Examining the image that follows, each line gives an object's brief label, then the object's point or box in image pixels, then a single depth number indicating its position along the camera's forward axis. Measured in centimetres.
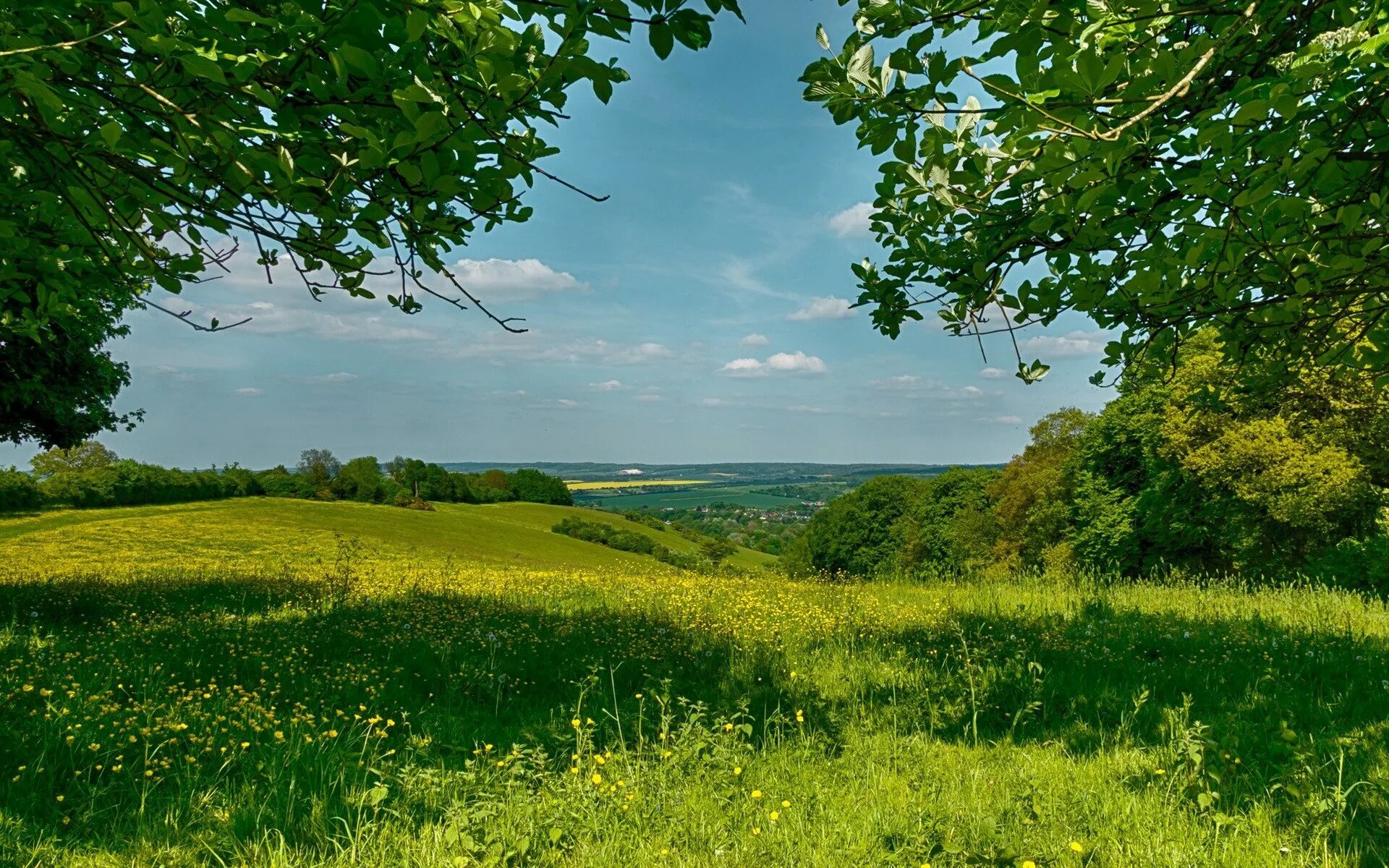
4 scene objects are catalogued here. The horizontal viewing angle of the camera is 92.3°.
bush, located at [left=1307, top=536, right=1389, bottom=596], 1772
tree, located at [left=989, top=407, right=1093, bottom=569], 3562
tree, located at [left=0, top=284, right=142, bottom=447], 1129
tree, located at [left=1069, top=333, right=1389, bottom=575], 2056
